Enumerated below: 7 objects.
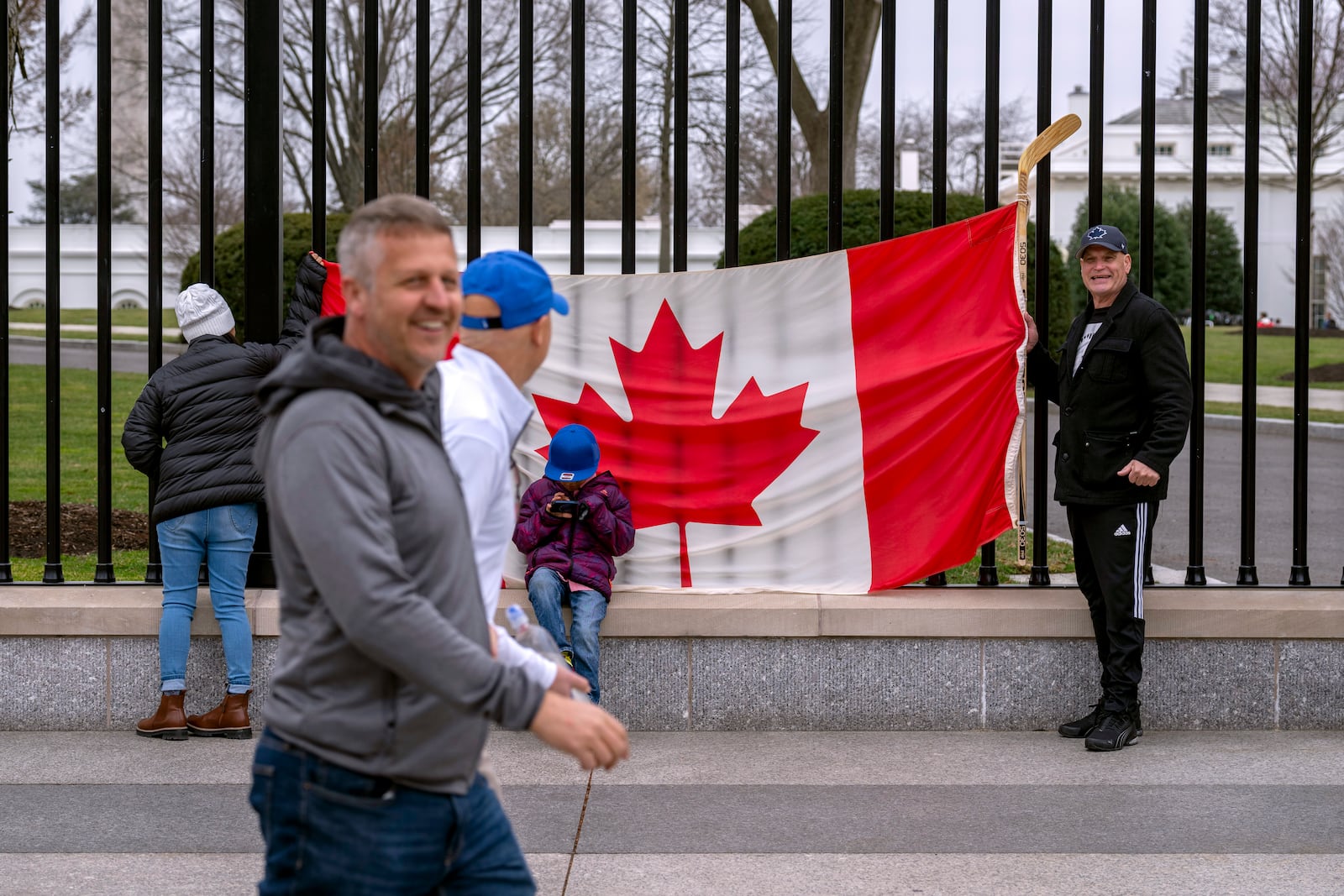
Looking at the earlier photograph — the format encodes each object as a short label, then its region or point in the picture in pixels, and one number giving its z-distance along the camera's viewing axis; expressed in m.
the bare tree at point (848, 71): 12.35
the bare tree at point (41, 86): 16.27
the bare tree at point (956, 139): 29.14
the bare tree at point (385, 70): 20.14
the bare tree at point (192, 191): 29.11
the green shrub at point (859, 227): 10.97
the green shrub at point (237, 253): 15.91
